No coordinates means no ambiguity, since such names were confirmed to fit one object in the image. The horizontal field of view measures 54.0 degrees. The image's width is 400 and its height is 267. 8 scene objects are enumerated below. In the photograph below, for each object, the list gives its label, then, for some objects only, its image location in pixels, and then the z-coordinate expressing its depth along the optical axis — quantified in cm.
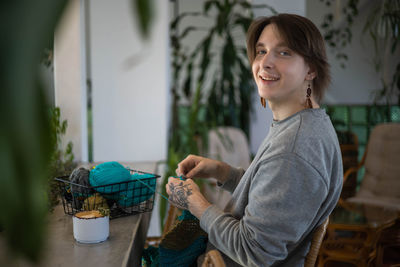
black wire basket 130
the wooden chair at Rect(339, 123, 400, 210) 318
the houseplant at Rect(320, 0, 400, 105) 357
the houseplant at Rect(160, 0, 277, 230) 331
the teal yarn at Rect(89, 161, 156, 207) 130
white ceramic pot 107
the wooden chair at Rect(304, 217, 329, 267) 104
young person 98
